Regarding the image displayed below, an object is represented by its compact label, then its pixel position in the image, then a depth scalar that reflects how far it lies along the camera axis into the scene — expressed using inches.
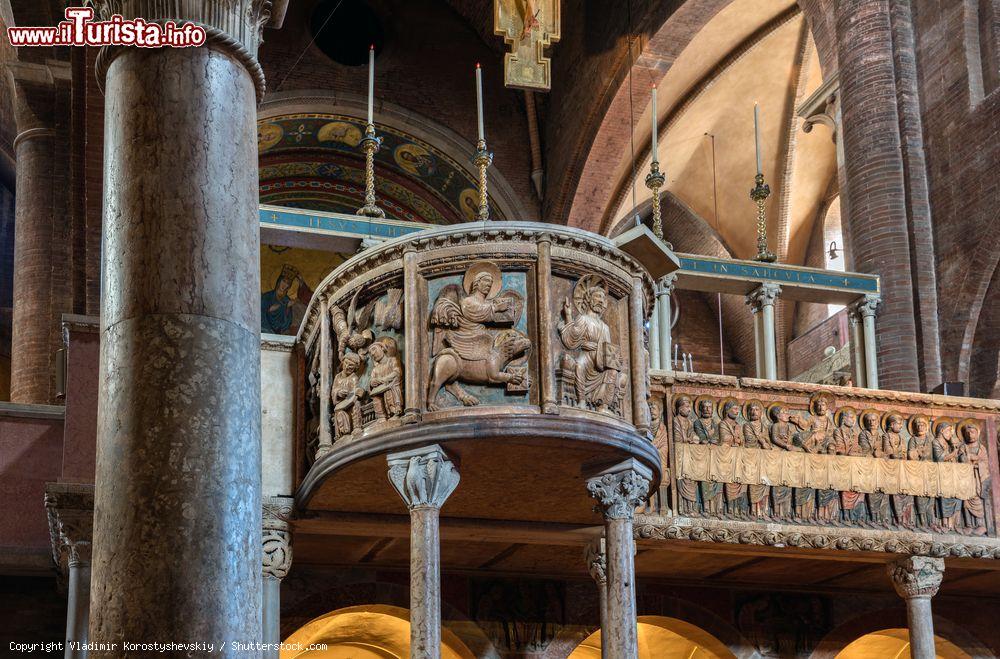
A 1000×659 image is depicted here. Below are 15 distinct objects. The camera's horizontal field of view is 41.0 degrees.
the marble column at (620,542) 337.7
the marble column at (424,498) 334.3
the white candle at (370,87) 464.7
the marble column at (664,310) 577.3
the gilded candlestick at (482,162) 490.0
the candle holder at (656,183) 511.5
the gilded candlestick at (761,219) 552.4
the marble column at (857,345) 577.3
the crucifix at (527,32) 685.3
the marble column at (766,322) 561.9
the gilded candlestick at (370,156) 484.7
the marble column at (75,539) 385.1
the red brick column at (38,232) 717.3
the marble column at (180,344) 159.9
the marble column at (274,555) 373.1
